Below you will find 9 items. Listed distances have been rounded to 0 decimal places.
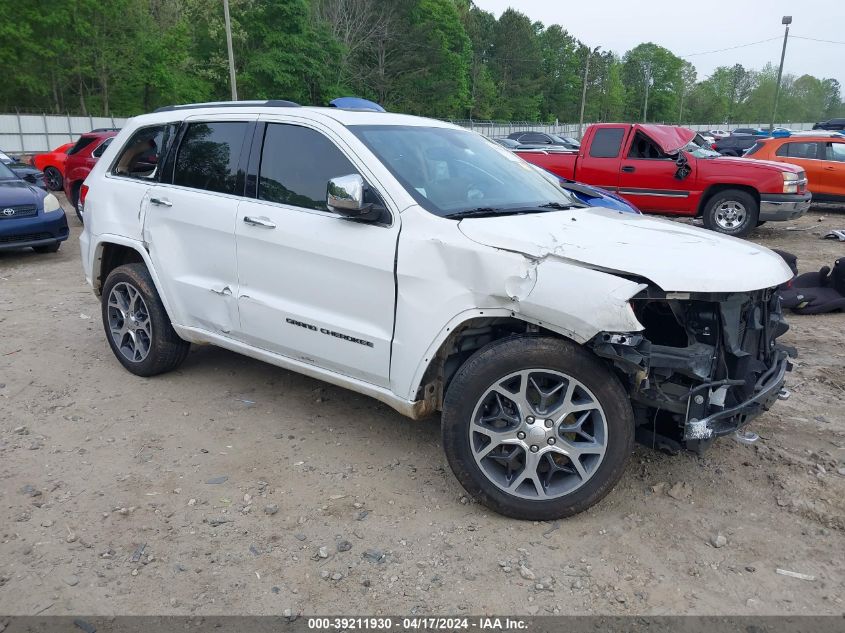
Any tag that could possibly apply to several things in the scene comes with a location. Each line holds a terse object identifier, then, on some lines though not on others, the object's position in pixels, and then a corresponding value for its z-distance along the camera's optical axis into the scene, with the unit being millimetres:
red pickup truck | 11305
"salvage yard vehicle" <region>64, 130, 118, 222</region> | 12000
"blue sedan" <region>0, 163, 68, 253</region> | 9281
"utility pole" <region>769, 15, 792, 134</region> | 36438
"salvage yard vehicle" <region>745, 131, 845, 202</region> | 14391
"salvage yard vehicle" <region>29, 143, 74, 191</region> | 18016
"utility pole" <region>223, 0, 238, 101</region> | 27169
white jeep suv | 3053
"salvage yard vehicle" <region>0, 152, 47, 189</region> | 12241
